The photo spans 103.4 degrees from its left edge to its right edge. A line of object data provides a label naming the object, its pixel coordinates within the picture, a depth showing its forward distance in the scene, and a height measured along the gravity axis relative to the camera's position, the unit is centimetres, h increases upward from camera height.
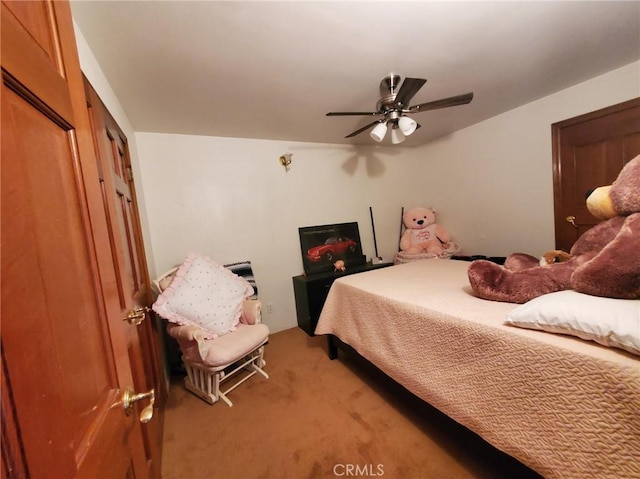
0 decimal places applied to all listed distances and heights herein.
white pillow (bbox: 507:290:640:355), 81 -44
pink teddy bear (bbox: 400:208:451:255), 359 -34
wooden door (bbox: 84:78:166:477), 97 -8
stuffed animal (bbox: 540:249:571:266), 169 -41
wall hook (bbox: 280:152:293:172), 303 +78
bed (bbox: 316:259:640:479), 80 -73
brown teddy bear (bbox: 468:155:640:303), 93 -31
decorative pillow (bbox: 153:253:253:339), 185 -49
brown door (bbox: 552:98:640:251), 212 +33
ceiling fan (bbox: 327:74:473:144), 177 +78
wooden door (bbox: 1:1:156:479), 32 -5
